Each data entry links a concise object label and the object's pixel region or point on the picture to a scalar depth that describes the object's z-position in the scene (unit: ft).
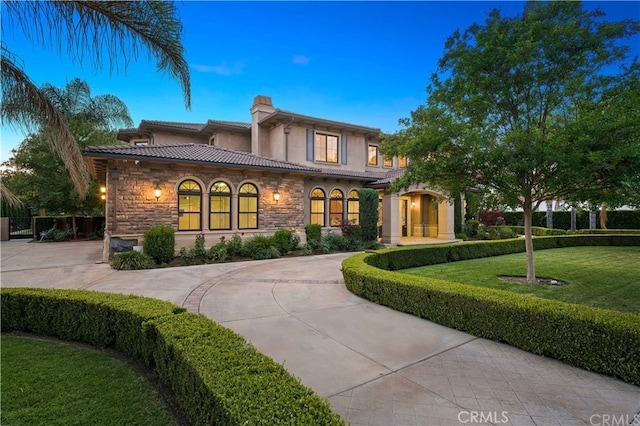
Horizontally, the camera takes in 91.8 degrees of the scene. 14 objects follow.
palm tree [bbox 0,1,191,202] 12.80
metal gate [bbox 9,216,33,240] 66.49
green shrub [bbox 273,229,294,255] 43.01
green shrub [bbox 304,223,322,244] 48.80
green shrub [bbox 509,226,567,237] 64.69
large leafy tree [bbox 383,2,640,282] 18.89
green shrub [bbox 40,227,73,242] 61.12
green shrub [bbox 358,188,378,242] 51.42
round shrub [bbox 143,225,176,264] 34.63
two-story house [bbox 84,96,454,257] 36.96
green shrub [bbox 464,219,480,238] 68.63
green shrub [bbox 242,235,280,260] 39.74
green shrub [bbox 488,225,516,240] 66.08
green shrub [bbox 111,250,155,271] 31.55
